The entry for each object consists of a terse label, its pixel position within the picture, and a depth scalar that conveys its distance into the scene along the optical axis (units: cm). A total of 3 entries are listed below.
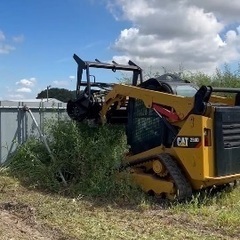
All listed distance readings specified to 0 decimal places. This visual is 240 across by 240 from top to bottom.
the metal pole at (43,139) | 557
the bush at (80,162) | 511
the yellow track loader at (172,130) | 448
